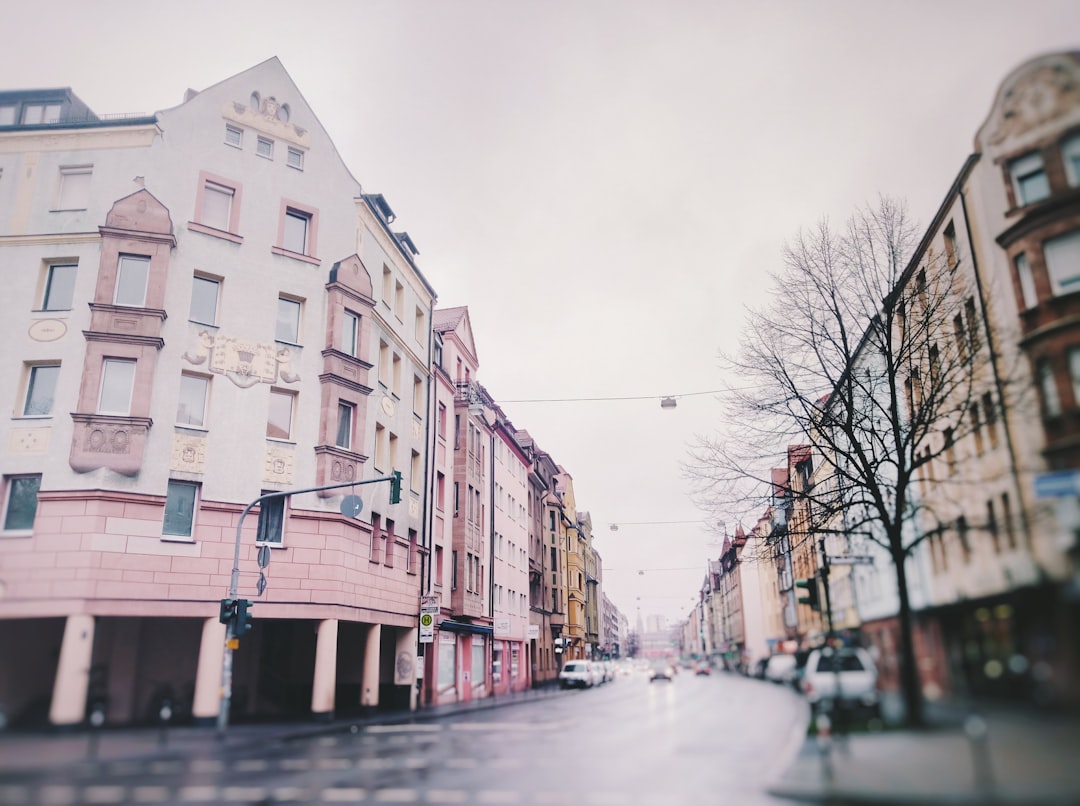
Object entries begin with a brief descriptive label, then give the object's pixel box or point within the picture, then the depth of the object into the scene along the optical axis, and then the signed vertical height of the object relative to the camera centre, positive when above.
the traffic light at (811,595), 12.33 +0.76
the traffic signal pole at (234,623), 22.44 +0.81
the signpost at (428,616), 33.44 +1.39
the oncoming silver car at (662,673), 65.39 -2.00
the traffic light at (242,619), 22.47 +0.92
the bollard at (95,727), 15.34 -1.40
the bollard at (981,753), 8.07 -1.12
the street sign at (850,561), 12.18 +1.28
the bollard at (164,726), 18.08 -1.57
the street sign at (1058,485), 8.69 +1.67
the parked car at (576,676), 58.00 -1.92
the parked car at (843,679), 10.75 -0.45
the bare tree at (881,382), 11.50 +4.65
